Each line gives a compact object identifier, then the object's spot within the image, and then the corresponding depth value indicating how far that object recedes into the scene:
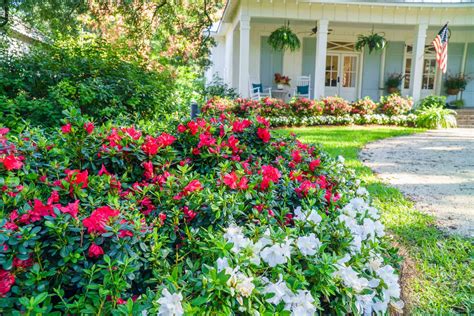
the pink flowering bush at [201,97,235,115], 8.76
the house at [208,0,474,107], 11.18
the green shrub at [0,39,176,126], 3.95
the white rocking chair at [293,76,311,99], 12.22
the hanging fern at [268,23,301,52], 11.34
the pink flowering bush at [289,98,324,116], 10.29
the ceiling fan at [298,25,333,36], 12.16
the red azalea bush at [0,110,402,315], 1.21
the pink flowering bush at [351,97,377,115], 10.85
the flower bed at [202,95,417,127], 9.81
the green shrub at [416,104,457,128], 10.57
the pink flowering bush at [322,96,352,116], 10.60
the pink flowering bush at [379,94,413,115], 11.03
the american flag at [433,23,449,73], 10.46
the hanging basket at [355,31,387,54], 12.23
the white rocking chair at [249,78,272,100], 11.85
